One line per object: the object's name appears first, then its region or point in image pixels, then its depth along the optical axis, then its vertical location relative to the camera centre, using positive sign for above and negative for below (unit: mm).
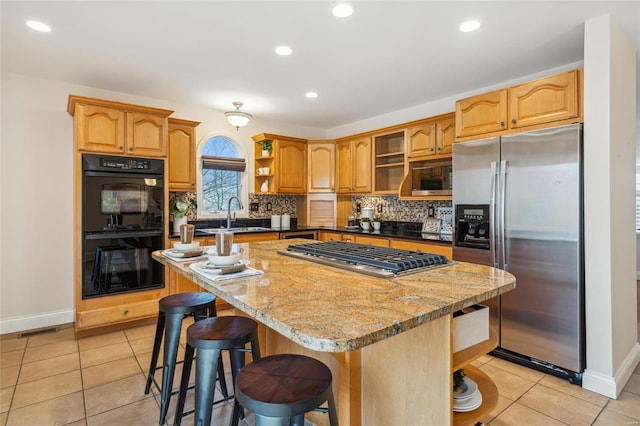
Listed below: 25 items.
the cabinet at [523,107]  2502 +874
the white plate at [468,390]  1480 -818
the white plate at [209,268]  1583 -276
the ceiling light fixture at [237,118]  3777 +1089
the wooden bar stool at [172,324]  1897 -672
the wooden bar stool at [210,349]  1508 -663
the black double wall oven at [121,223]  3238 -106
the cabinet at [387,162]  4676 +713
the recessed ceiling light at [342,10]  2187 +1356
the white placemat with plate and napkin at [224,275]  1512 -294
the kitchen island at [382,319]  1026 -323
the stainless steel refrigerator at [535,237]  2414 -213
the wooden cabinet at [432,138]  3768 +875
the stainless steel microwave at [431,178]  3906 +410
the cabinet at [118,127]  3211 +877
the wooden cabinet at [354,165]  4781 +694
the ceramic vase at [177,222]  4055 -115
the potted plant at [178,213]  4020 -5
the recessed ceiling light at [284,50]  2776 +1376
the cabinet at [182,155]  3980 +709
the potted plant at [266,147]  4902 +960
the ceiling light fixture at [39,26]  2418 +1387
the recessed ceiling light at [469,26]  2383 +1357
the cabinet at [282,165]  4895 +715
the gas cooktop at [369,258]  1601 -255
